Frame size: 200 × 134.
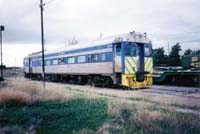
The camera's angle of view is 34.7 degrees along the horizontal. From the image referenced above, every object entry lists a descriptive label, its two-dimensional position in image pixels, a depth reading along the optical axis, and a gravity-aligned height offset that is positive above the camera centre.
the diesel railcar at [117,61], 20.83 +0.50
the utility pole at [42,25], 26.00 +3.59
